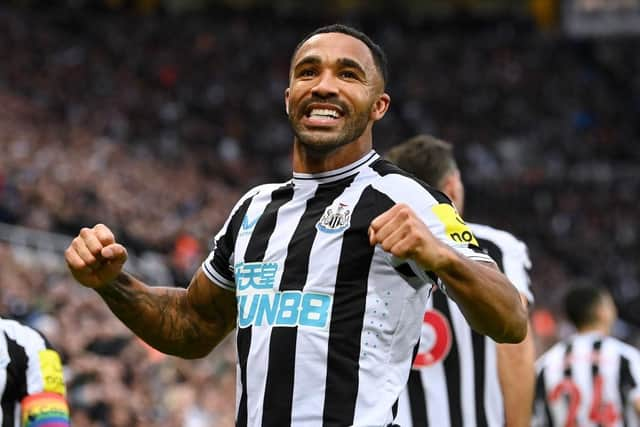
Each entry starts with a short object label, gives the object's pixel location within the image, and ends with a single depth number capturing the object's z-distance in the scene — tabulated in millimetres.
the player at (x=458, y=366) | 8687
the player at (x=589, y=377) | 12516
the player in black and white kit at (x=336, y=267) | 5852
